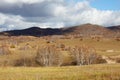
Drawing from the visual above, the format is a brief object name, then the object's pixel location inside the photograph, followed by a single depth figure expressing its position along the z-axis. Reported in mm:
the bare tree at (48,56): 92545
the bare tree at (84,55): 95819
